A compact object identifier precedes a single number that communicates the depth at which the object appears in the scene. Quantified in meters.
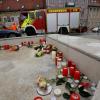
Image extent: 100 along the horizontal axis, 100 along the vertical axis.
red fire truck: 10.88
